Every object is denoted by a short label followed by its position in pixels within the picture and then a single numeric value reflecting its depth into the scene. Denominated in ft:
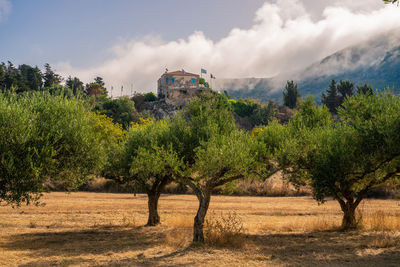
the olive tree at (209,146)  58.41
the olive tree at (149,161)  61.41
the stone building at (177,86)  509.19
